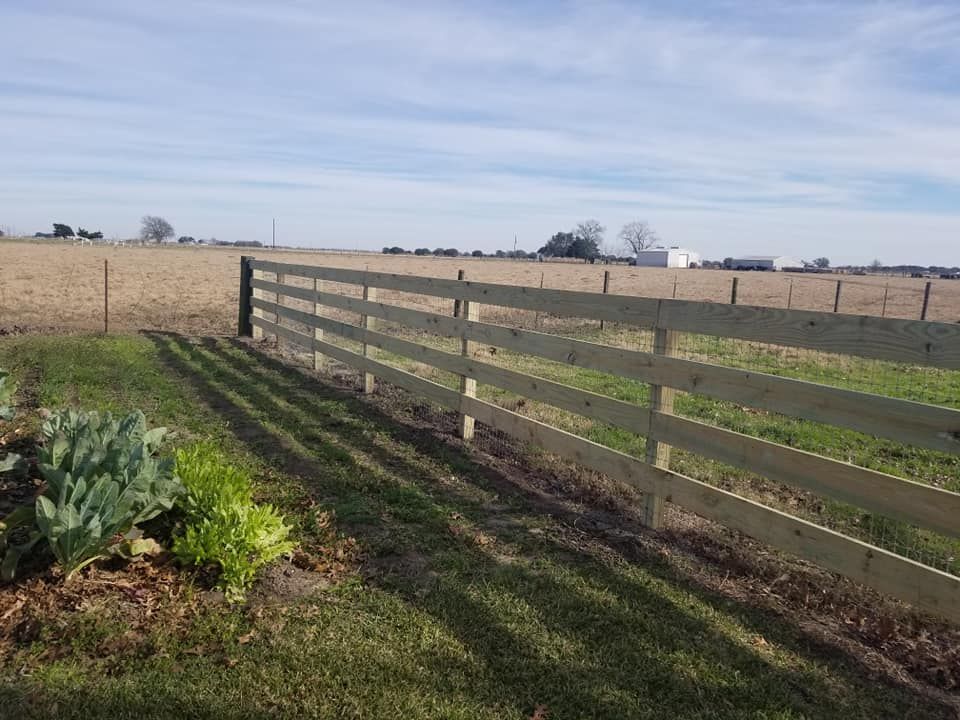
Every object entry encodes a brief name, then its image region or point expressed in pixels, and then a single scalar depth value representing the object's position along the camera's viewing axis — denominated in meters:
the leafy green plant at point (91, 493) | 3.23
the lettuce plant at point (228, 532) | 3.48
